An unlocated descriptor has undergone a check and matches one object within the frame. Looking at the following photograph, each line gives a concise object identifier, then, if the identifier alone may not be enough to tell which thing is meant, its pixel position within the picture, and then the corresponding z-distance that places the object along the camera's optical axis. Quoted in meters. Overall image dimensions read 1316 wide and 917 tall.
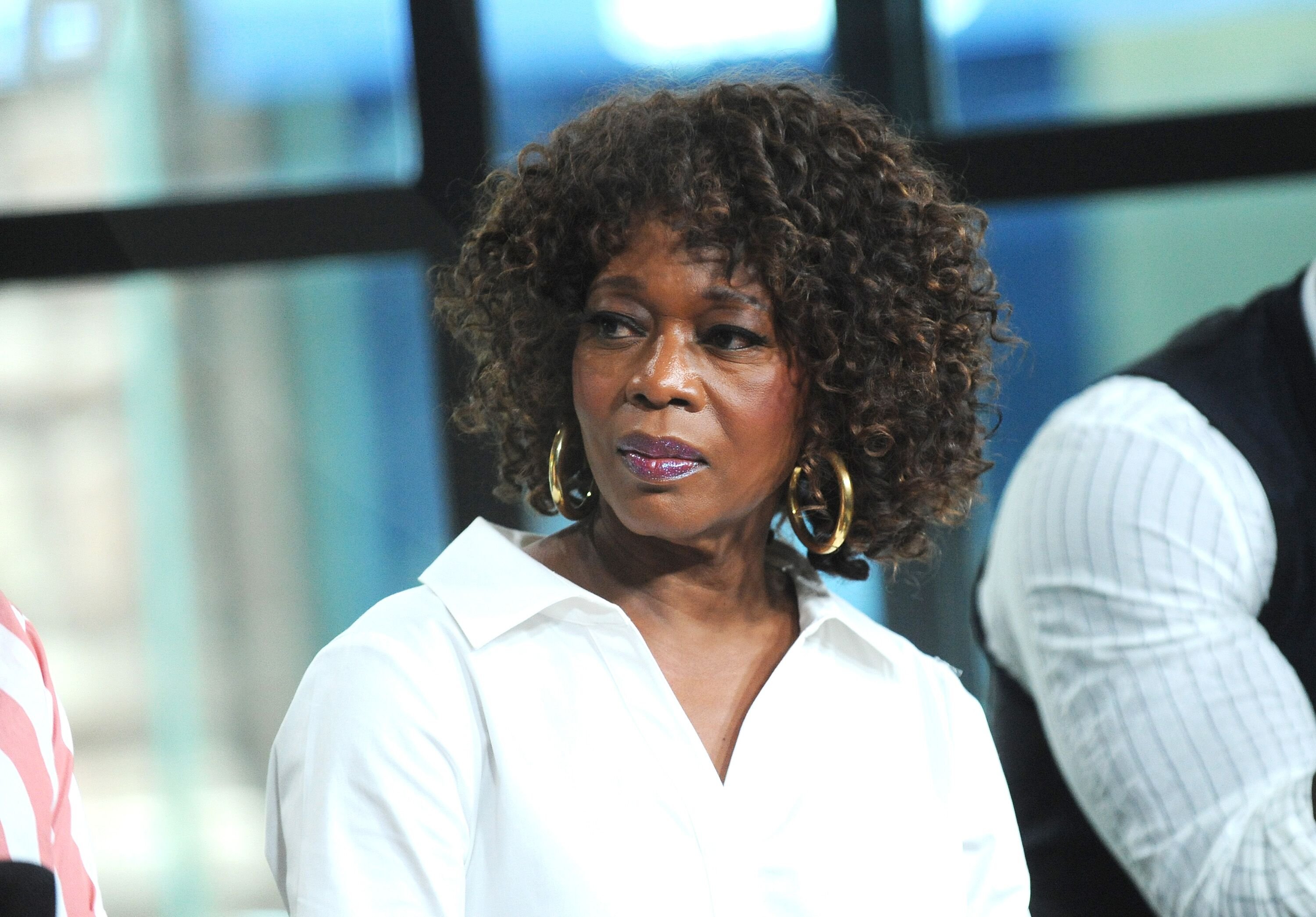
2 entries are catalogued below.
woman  3.96
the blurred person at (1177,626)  4.24
